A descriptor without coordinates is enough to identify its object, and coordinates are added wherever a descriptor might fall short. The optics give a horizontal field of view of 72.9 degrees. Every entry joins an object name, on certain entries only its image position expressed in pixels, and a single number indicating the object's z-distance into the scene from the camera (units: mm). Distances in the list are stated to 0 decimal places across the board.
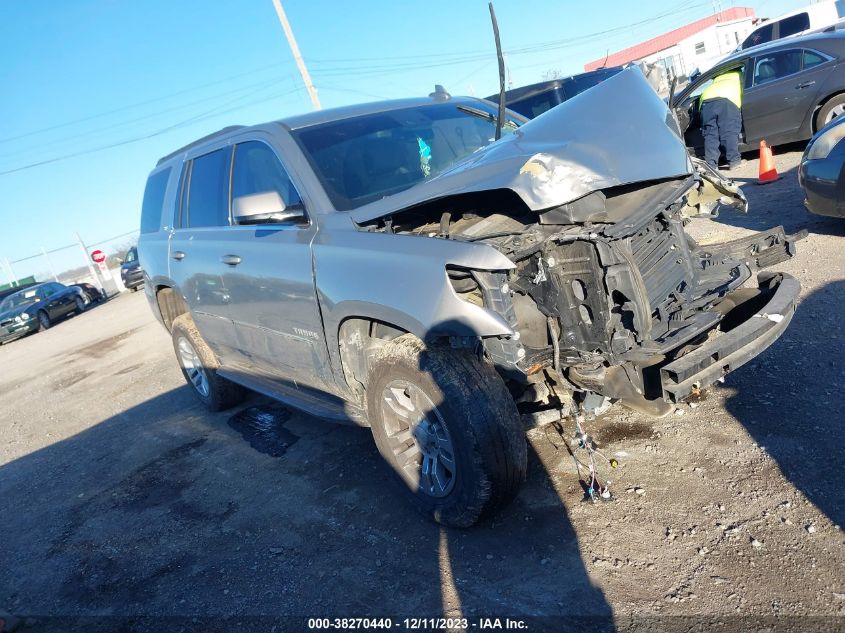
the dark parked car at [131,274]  21328
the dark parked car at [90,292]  21406
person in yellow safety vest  8117
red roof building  38406
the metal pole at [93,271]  24141
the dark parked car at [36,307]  17375
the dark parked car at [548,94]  10414
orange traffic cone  7918
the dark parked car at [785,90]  7883
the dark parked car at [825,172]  5012
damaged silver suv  2541
